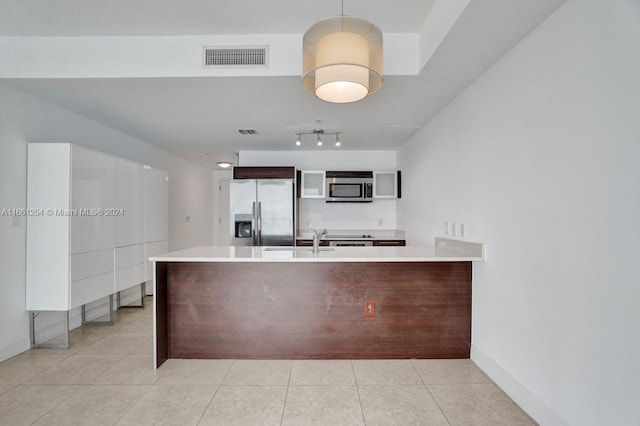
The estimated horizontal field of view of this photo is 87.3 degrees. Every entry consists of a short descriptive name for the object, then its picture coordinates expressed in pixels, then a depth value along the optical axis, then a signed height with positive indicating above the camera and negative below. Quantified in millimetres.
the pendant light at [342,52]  1636 +810
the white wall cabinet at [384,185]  5332 +455
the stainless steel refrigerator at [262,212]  4977 +8
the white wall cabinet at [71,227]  2979 -146
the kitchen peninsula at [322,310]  2812 -819
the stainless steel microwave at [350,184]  5277 +456
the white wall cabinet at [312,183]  5324 +468
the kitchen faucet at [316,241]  3090 -265
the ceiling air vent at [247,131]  4328 +1062
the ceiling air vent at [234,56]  2586 +1206
